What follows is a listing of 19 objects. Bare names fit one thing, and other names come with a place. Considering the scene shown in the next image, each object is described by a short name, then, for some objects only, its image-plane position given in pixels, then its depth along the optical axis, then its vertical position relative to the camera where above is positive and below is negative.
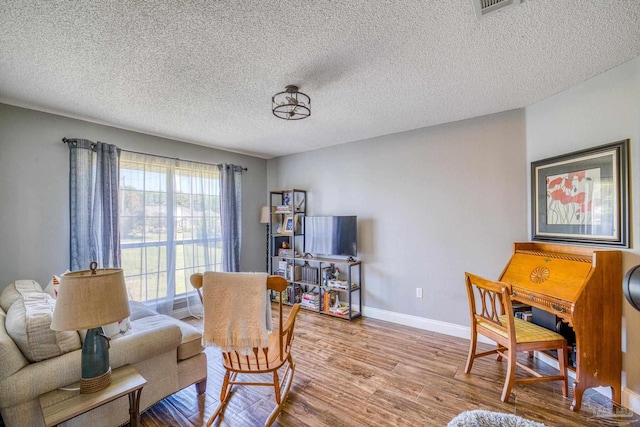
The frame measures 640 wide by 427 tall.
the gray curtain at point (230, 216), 4.25 -0.01
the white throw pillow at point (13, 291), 2.04 -0.59
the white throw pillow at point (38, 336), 1.47 -0.65
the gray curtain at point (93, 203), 2.85 +0.14
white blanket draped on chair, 1.73 -0.60
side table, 1.31 -0.92
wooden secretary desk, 1.93 -0.72
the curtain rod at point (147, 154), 2.87 +0.79
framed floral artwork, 2.02 +0.13
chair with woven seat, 2.02 -0.93
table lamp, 1.36 -0.48
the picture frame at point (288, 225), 4.41 -0.17
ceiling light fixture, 2.30 +1.05
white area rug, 1.42 -1.08
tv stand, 3.88 -0.82
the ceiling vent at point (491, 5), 1.42 +1.07
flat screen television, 3.84 -0.30
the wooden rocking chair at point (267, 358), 1.77 -0.96
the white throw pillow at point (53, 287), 2.35 -0.61
